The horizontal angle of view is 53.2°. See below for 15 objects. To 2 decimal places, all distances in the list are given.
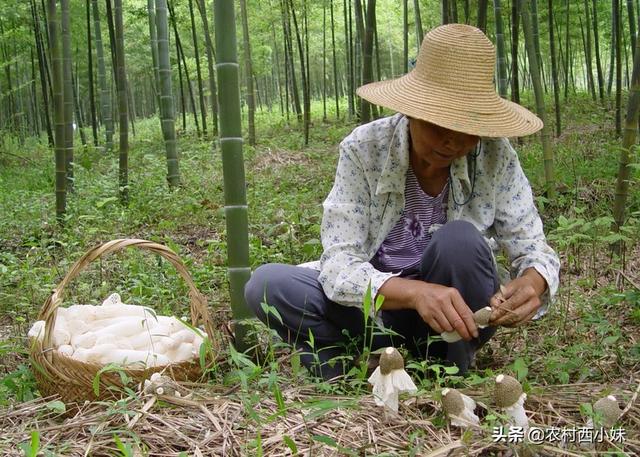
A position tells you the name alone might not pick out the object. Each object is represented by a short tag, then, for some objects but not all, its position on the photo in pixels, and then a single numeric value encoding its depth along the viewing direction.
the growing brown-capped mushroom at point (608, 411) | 1.34
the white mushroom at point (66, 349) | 1.97
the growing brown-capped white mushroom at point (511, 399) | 1.35
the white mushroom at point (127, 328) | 2.10
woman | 1.82
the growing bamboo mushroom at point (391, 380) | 1.46
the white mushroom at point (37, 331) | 1.98
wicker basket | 1.83
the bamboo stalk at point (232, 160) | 2.03
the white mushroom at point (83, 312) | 2.23
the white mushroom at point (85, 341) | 2.06
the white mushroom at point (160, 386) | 1.66
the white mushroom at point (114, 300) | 2.43
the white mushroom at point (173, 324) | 2.18
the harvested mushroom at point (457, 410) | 1.41
